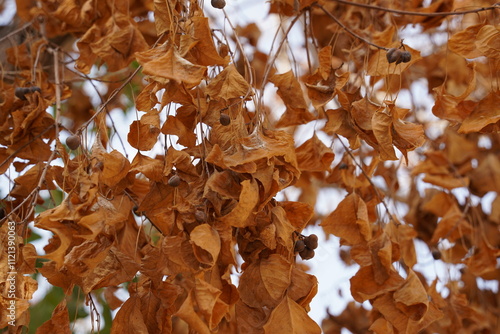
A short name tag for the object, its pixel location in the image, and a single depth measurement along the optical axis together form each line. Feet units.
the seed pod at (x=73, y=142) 4.16
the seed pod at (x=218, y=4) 4.28
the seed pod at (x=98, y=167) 4.12
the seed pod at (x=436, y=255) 4.94
